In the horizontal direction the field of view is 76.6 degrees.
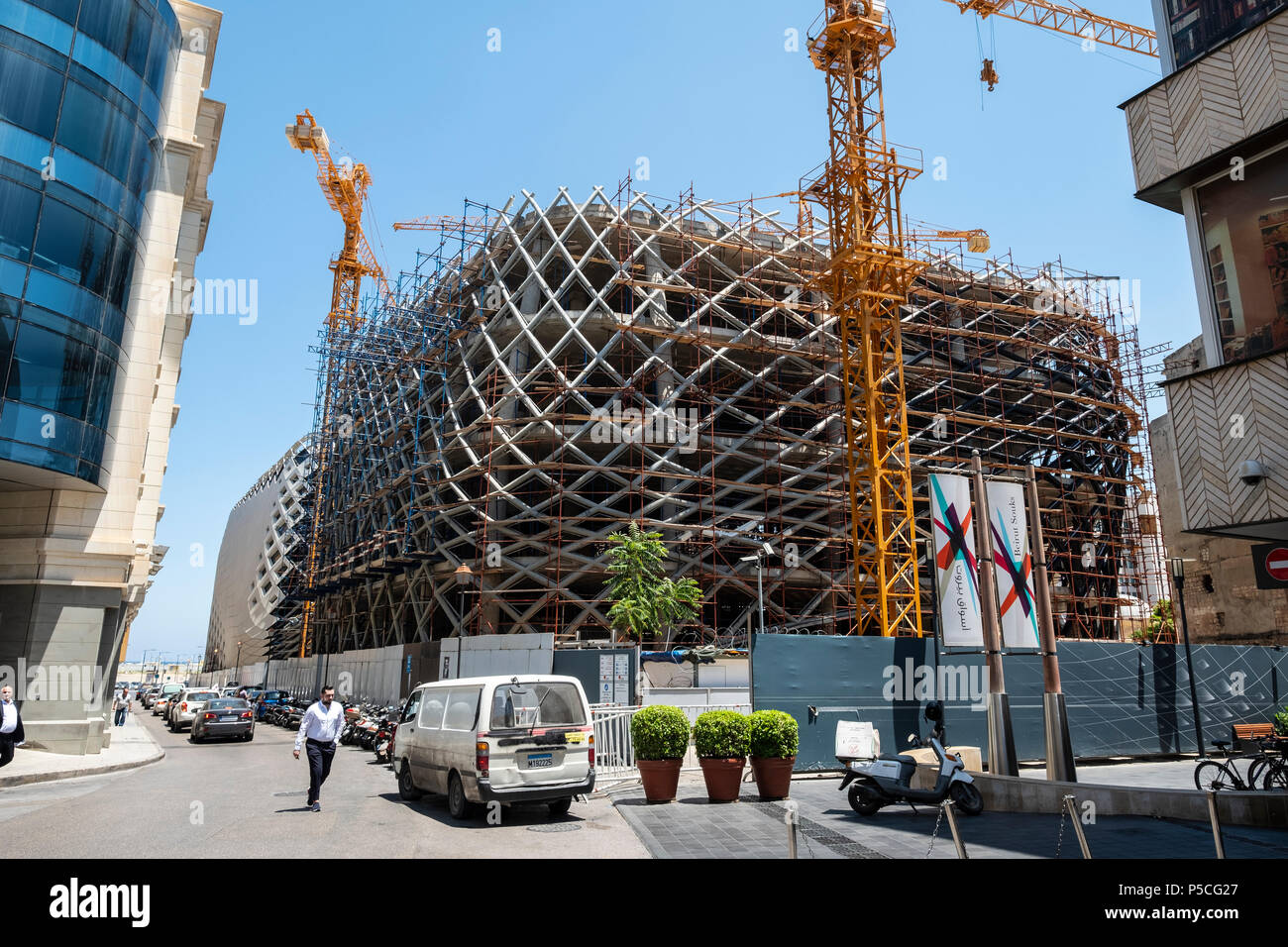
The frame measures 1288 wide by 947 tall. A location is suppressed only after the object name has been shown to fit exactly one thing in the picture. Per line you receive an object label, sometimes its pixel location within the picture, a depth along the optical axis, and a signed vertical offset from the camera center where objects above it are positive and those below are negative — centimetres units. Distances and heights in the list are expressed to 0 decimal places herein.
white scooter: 1005 -166
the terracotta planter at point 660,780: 1107 -174
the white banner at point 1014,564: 1253 +131
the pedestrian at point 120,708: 2966 -212
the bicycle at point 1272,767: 1127 -163
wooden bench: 1486 -149
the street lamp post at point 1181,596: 1652 +122
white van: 970 -115
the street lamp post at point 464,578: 2849 +245
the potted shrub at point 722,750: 1109 -137
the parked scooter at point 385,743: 1736 -204
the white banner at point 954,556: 1305 +145
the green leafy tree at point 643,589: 2406 +175
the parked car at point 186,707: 2961 -214
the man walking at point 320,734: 1051 -109
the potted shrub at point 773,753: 1125 -141
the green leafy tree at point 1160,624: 3812 +119
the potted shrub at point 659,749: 1110 -134
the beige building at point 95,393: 1841 +612
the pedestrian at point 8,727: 1151 -109
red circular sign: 939 +95
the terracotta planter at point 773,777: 1123 -173
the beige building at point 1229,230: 864 +458
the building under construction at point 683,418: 3067 +957
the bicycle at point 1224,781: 1139 -180
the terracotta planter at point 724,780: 1106 -175
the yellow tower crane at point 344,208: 5725 +3297
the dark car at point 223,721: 2400 -211
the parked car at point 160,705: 4628 -330
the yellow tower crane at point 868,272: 2670 +1242
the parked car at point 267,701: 3481 -223
